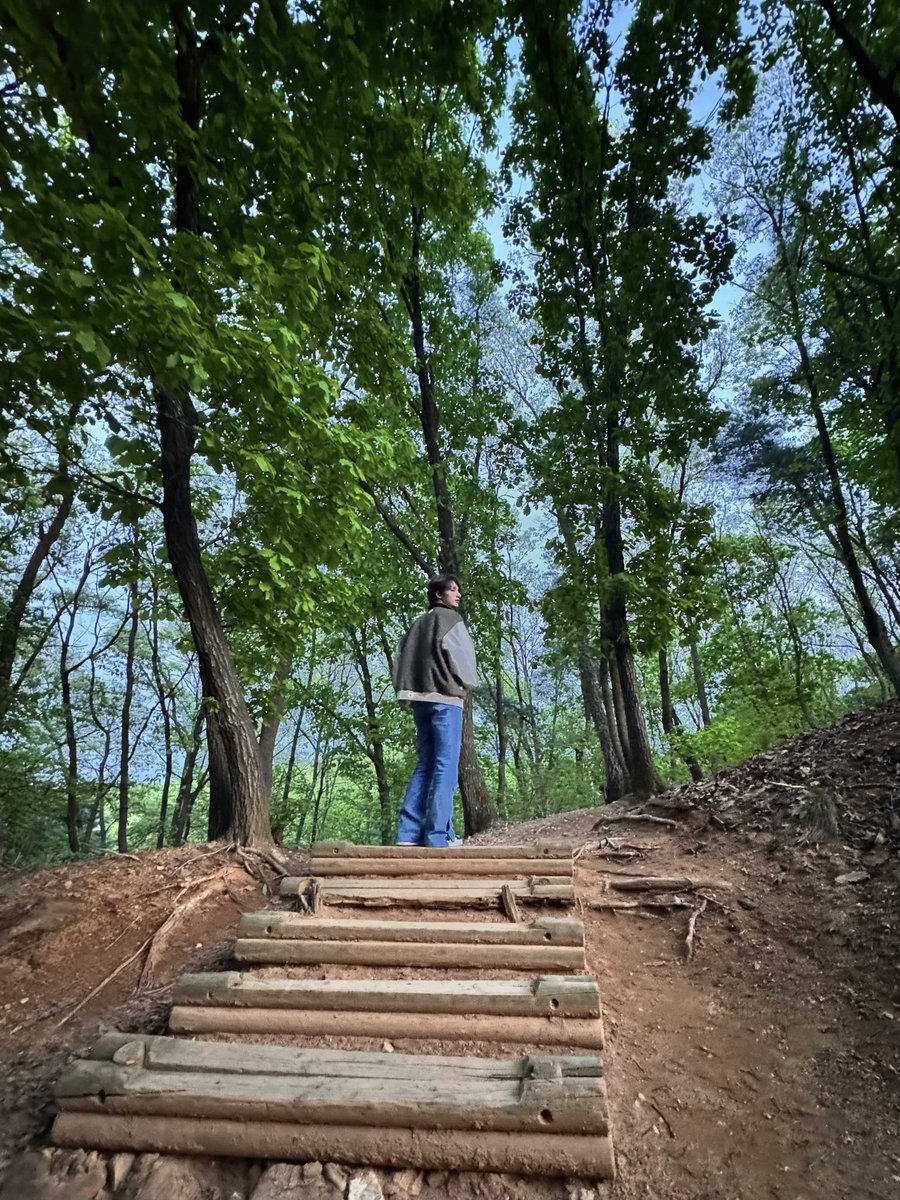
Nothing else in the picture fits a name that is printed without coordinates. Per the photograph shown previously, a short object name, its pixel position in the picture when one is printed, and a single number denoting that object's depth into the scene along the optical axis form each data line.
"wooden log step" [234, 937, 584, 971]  3.09
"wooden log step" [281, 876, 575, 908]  3.70
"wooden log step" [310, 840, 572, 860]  4.52
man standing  5.45
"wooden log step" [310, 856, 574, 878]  4.18
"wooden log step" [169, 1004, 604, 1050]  2.59
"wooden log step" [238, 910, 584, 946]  3.26
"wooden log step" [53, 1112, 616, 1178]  2.01
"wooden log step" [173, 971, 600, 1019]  2.70
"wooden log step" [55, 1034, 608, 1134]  2.12
